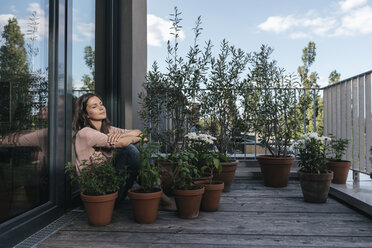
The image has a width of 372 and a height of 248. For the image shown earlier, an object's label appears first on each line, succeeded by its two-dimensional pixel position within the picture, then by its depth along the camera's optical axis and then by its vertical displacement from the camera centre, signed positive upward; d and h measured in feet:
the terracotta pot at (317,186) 6.84 -1.71
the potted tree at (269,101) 9.66 +0.99
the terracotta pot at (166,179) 6.55 -1.51
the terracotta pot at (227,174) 8.09 -1.62
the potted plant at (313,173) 6.86 -1.36
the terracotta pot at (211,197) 6.15 -1.82
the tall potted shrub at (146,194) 5.24 -1.51
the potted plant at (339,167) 8.20 -1.39
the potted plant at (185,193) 5.55 -1.56
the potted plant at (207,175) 6.17 -1.50
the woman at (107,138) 5.75 -0.33
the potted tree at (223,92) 9.34 +1.34
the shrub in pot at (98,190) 5.10 -1.40
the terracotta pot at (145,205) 5.21 -1.75
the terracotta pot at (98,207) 5.04 -1.75
